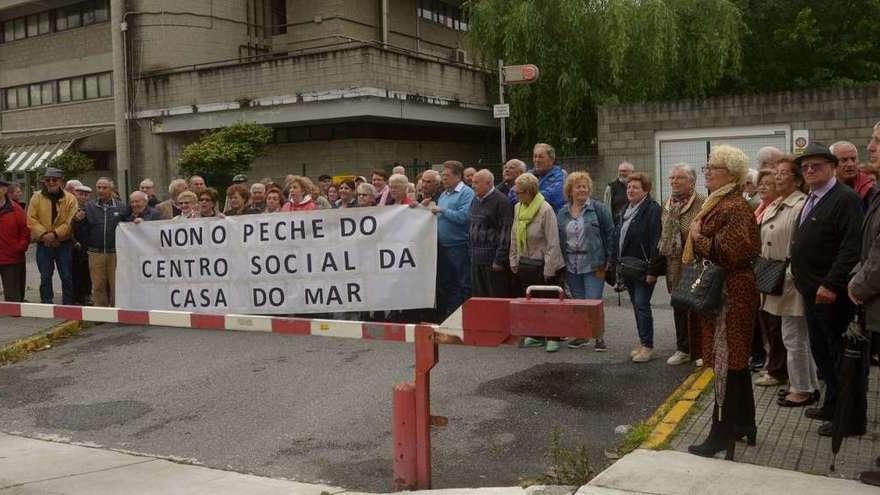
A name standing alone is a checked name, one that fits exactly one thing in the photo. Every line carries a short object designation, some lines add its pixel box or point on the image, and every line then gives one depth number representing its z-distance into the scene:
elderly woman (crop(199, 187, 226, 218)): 10.48
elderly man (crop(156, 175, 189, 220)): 11.95
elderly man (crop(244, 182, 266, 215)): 10.41
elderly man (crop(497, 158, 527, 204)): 9.53
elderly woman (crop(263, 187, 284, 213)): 10.24
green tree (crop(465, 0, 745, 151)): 23.86
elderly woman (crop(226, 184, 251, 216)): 10.43
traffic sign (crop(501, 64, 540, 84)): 17.16
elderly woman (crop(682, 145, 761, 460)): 5.21
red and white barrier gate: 4.68
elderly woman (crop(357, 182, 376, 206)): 9.69
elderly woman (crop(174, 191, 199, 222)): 10.66
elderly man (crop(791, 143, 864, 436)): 5.47
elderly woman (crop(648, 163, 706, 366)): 7.12
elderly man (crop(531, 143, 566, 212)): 9.13
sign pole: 17.02
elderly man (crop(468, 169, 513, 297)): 8.73
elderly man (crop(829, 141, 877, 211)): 6.44
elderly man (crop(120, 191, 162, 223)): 10.98
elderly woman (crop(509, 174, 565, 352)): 8.34
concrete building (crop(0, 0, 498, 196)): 26.11
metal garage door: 17.39
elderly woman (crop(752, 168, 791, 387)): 6.84
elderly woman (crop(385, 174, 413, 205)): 9.50
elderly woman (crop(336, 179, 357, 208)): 10.38
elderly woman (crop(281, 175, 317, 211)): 10.17
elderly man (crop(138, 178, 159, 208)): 12.72
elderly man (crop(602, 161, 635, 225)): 11.09
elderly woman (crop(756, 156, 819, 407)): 6.09
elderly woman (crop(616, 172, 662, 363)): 7.83
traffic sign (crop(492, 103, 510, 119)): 16.08
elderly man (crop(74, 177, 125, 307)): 11.12
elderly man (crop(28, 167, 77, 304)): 11.32
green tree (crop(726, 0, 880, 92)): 30.70
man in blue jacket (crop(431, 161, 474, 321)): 9.32
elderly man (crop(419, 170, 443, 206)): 9.81
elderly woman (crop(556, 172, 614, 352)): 8.24
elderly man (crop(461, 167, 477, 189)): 10.93
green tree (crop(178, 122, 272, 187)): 23.78
